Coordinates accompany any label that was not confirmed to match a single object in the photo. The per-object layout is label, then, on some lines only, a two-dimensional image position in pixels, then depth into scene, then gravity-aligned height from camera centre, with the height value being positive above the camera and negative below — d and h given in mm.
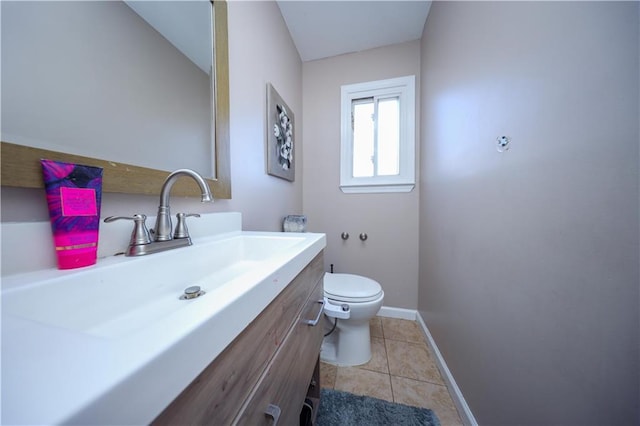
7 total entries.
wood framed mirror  384 +111
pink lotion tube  415 -1
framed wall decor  1260 +479
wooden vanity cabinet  257 -275
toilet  1182 -588
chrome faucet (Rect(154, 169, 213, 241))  589 +28
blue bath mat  916 -917
